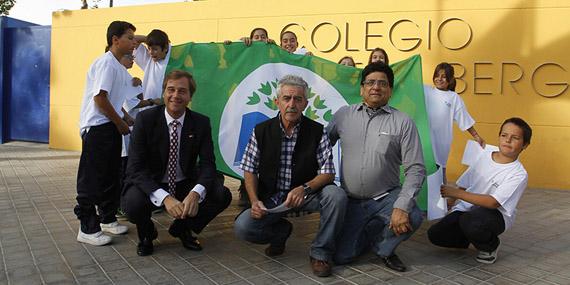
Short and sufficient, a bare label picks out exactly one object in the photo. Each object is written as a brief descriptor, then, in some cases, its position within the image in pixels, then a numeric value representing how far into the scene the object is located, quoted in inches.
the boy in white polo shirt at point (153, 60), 175.2
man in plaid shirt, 131.2
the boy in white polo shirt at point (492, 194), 137.0
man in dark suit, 135.3
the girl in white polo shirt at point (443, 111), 187.9
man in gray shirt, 134.4
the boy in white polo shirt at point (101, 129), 147.1
